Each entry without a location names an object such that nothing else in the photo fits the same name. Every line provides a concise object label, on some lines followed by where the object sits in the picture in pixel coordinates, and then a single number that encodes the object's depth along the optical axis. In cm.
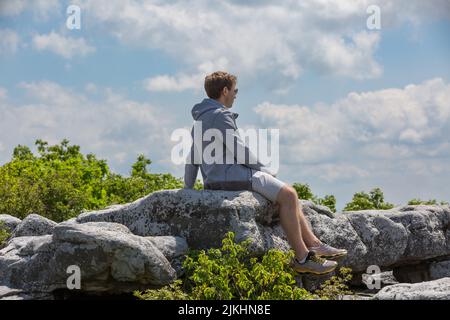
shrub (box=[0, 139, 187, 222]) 1636
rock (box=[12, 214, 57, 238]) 1057
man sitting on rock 936
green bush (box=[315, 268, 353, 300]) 885
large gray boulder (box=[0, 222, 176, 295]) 813
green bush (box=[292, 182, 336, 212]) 1856
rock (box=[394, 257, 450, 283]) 1320
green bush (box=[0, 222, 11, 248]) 1125
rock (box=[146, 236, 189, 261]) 890
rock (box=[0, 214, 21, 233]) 1194
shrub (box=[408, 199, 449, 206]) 1813
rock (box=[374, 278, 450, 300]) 730
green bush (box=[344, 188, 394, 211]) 1888
